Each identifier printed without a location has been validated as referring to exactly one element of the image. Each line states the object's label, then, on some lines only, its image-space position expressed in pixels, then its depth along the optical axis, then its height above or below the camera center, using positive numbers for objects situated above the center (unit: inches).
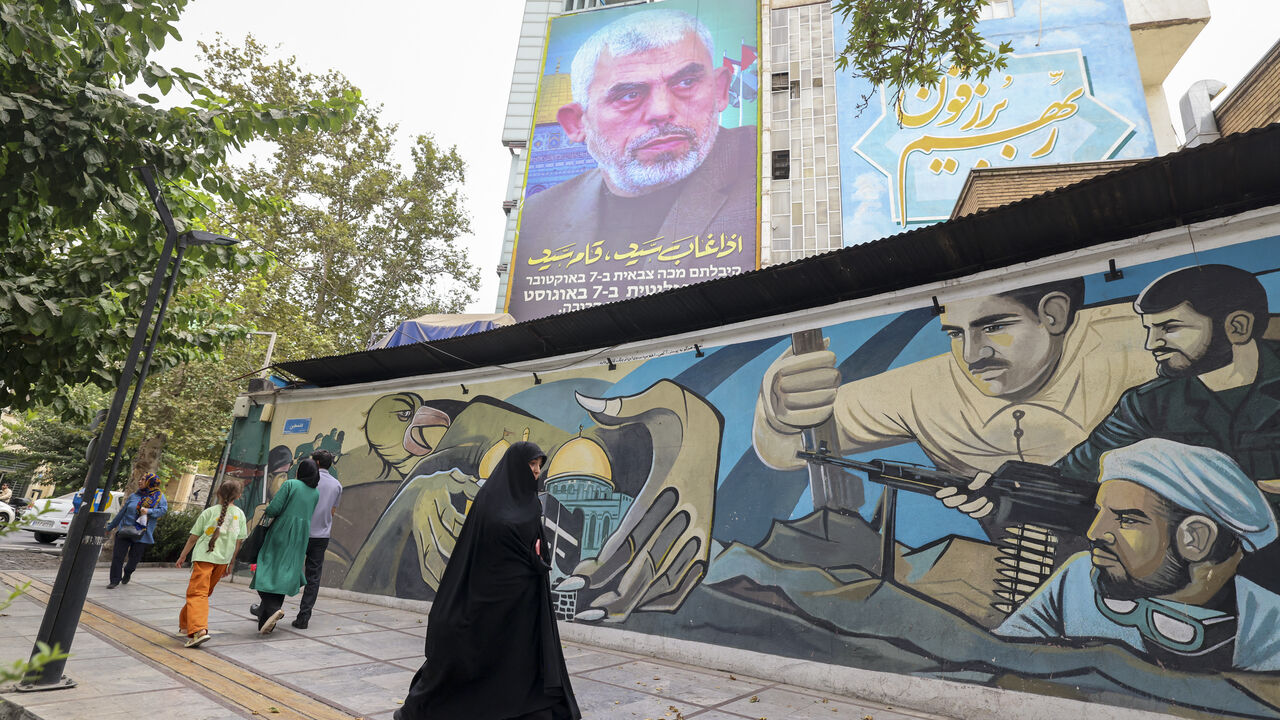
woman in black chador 145.0 -24.2
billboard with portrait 695.7 +439.1
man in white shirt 259.4 -8.3
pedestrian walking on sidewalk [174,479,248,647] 217.9 -17.2
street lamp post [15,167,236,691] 169.2 -14.9
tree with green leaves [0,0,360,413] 166.6 +95.1
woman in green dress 242.2 -14.9
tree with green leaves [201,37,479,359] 755.4 +374.2
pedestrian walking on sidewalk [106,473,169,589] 353.4 -16.7
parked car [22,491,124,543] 635.5 -33.2
